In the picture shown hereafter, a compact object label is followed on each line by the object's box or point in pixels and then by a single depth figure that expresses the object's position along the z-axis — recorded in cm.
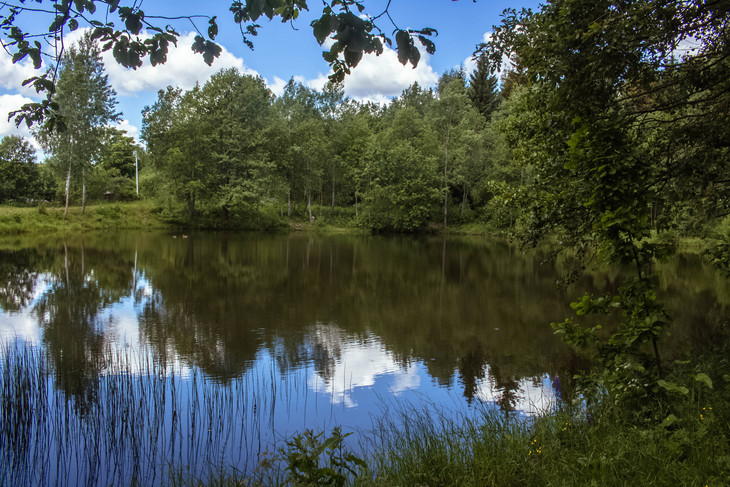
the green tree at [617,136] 486
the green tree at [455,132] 5097
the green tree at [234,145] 4488
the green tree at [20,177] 4000
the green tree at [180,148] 4356
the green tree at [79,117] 3866
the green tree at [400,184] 5084
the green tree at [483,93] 6581
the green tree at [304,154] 4916
